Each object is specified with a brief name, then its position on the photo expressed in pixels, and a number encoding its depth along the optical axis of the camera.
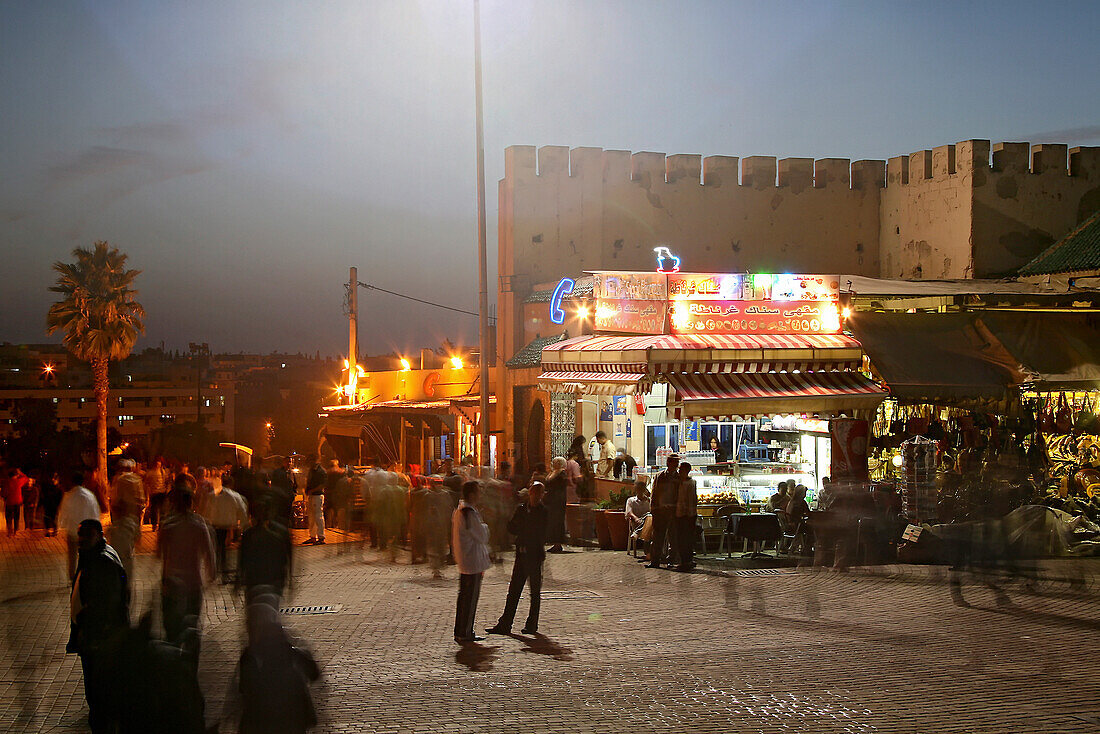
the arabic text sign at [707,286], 17.30
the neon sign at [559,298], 20.31
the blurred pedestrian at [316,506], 18.78
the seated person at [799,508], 15.74
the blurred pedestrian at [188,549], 9.13
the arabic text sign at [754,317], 17.39
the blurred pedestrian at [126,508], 10.30
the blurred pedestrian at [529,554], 10.40
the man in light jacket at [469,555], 9.93
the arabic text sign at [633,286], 17.25
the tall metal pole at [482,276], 20.64
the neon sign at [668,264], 17.67
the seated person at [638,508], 16.19
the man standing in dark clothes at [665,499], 14.34
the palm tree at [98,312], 39.34
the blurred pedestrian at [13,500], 21.53
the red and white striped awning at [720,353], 16.50
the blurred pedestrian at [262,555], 8.84
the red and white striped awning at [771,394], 15.98
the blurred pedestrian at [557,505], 15.55
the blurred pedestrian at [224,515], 13.86
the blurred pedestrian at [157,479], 20.89
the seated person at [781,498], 16.47
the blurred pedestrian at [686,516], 14.19
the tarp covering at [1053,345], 17.00
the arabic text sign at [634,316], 17.28
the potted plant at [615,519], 16.94
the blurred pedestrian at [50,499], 20.44
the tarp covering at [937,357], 16.88
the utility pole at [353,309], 38.38
